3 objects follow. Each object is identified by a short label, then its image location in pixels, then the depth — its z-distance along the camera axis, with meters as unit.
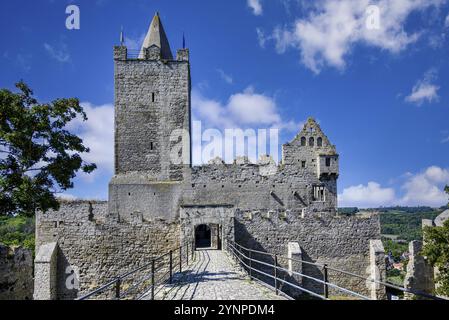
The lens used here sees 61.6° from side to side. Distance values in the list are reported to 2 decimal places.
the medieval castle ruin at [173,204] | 20.73
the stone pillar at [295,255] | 20.39
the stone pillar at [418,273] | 21.55
